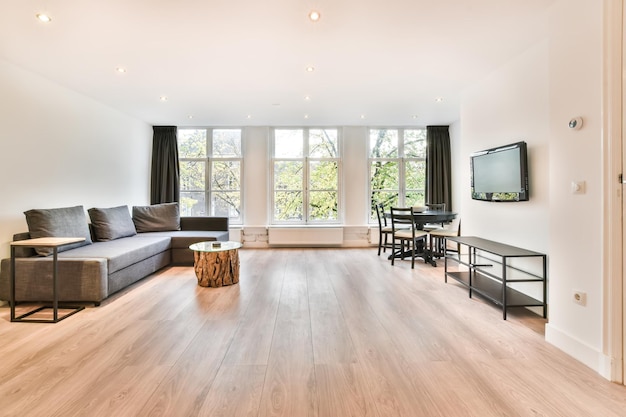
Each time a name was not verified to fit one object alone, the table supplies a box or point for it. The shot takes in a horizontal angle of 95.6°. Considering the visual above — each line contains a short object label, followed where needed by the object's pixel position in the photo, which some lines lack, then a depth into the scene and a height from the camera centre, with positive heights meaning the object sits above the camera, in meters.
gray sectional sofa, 2.88 -0.52
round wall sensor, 1.94 +0.61
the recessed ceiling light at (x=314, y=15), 2.32 +1.61
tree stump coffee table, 3.59 -0.73
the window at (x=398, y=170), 6.43 +0.91
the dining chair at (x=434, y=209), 5.04 +0.02
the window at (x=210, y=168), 6.39 +0.93
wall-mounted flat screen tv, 2.89 +0.42
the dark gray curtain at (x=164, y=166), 6.09 +0.93
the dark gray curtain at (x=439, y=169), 6.14 +0.89
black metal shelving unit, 2.59 -0.78
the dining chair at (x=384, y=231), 5.20 -0.40
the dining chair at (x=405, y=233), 4.51 -0.38
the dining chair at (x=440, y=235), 4.49 -0.39
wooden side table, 2.56 -0.66
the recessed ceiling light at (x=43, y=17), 2.33 +1.60
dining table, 4.49 -0.20
